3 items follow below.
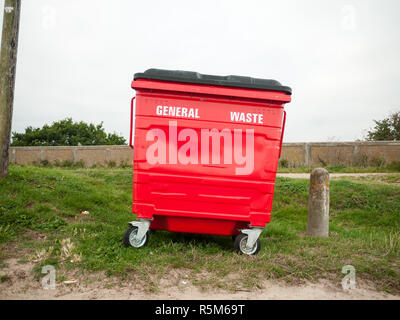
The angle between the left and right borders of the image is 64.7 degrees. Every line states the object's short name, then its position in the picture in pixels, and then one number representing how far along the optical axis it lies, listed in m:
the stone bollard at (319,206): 4.76
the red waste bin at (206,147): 3.41
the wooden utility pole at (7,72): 5.67
